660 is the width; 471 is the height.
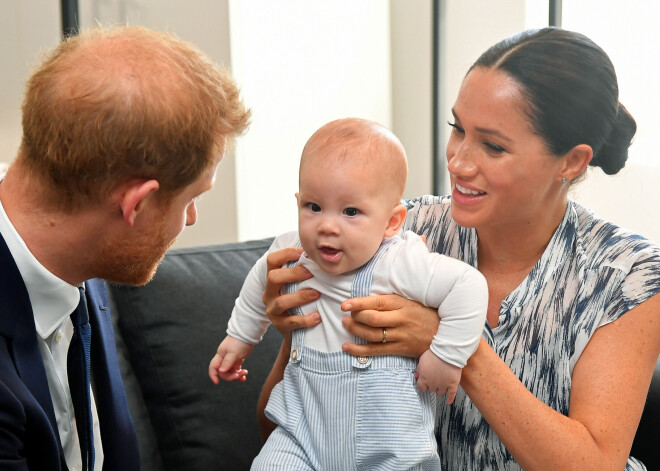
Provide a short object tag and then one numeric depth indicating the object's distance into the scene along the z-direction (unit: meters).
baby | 1.42
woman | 1.53
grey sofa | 2.07
